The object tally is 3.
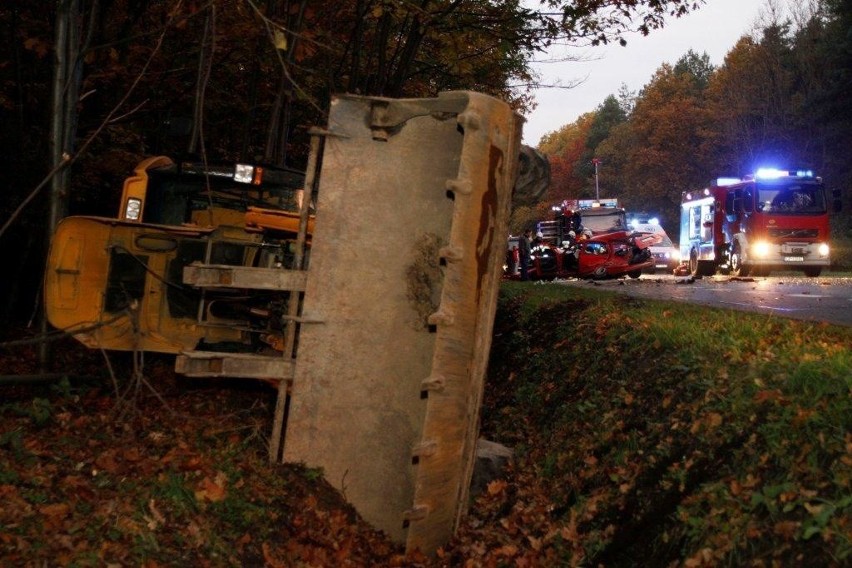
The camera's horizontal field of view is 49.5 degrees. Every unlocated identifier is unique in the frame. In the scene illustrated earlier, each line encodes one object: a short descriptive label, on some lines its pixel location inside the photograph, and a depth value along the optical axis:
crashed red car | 25.88
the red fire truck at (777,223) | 25.77
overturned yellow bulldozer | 5.84
